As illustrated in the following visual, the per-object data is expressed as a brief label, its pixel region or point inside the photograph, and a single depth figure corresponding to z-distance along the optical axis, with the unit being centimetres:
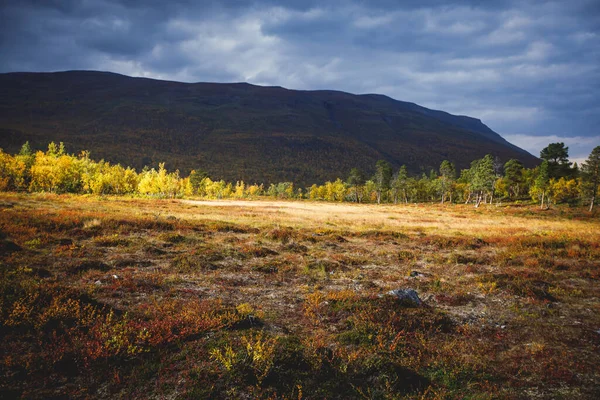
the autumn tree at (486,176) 6794
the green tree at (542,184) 6619
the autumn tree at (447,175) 8719
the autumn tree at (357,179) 10362
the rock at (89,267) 1136
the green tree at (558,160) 7938
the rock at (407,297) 943
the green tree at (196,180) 11666
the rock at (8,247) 1246
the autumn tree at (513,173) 7725
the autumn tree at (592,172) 5394
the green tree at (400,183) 9460
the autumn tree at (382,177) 10212
